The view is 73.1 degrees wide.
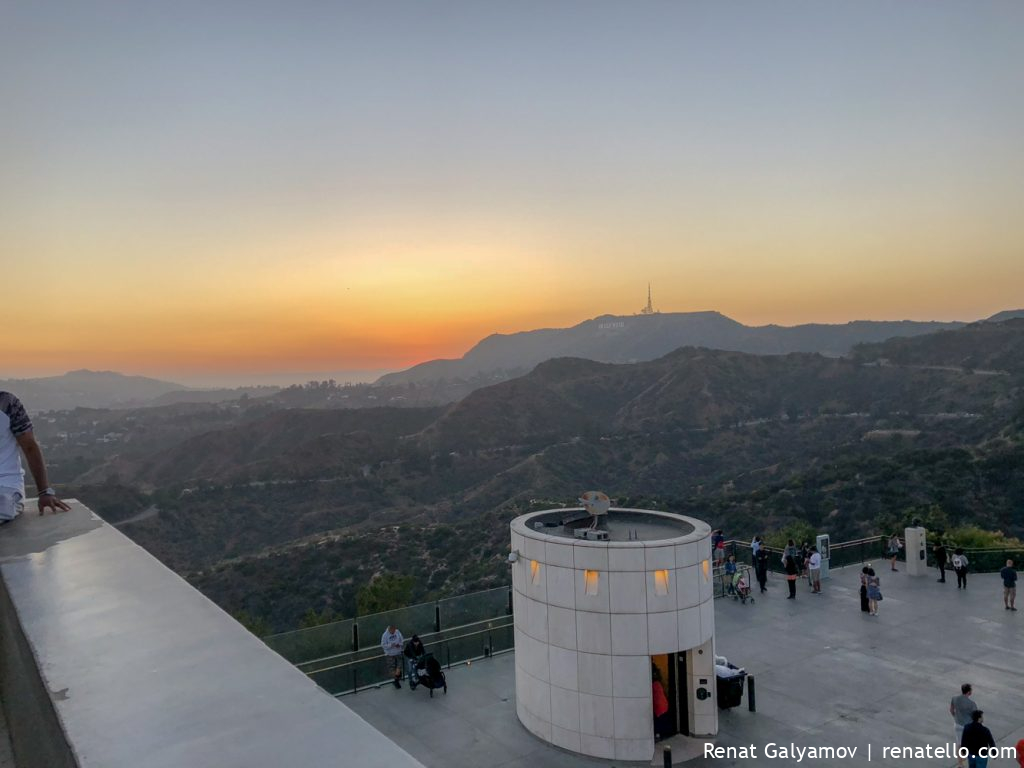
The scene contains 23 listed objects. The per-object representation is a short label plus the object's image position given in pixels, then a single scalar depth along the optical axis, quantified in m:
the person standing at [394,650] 14.56
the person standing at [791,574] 19.25
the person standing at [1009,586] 17.00
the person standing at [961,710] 10.35
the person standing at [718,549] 20.22
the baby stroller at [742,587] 19.11
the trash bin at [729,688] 12.89
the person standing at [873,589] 17.05
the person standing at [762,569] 19.80
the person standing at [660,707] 11.76
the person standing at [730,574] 19.53
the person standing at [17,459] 5.33
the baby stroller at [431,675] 13.91
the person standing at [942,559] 20.11
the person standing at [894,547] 22.09
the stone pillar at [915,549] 20.83
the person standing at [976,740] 9.94
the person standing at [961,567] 19.29
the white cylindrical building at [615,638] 11.54
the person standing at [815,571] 19.50
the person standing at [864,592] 17.34
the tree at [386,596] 27.23
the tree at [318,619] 27.35
